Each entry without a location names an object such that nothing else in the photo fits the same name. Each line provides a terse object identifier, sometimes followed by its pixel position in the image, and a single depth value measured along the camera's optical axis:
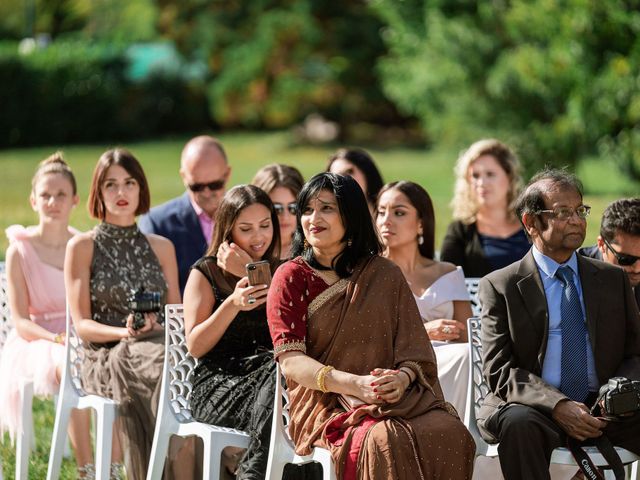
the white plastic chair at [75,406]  10.51
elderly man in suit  9.51
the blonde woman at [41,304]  11.95
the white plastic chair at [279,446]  9.23
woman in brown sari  8.72
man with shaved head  14.03
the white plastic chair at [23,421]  11.44
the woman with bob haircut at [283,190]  12.85
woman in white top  11.66
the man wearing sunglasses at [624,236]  10.27
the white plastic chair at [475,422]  9.21
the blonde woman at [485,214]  13.80
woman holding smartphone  9.95
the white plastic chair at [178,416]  9.87
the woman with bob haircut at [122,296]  11.00
